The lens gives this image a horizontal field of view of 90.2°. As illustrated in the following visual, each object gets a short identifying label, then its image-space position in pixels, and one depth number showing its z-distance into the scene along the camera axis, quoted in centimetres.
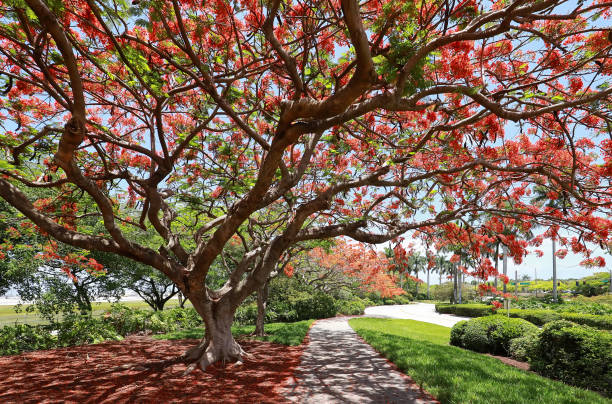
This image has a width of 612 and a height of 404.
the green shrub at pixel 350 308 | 2464
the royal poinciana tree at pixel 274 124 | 333
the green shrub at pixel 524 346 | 805
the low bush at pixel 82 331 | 927
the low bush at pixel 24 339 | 810
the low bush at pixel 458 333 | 1118
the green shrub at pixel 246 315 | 1686
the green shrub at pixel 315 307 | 1904
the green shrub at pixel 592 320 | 1251
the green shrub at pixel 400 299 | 4552
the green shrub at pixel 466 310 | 2627
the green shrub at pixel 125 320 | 1133
